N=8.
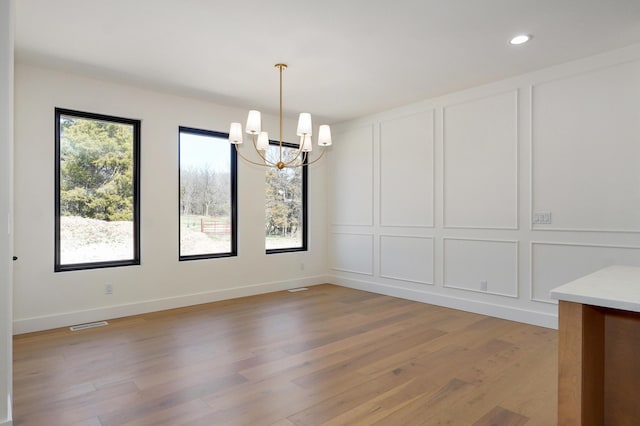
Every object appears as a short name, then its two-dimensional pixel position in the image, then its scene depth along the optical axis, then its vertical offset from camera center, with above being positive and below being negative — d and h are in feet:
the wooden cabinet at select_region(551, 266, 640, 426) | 4.79 -1.91
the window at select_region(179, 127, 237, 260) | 16.24 +0.79
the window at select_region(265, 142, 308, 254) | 19.08 +0.33
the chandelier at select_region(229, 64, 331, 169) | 11.78 +2.63
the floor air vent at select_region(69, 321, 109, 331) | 12.72 -3.92
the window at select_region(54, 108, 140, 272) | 13.28 +0.80
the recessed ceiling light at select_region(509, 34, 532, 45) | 10.44 +4.89
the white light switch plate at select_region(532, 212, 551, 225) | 12.86 -0.21
